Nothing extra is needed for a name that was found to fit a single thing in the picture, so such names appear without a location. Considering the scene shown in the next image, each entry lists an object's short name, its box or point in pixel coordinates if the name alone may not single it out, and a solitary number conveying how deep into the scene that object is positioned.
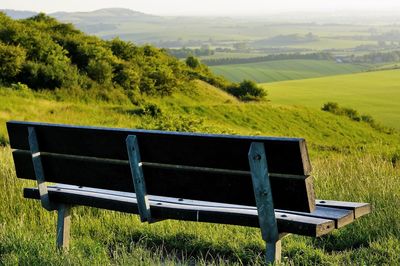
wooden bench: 3.66
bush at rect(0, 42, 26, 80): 32.19
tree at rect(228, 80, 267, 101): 55.28
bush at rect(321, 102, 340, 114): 55.34
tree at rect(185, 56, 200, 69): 59.75
